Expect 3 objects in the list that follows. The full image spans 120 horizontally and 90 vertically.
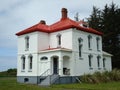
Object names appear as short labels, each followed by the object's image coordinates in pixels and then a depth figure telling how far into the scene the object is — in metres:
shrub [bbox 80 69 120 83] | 16.32
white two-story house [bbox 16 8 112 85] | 17.23
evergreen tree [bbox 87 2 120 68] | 27.46
